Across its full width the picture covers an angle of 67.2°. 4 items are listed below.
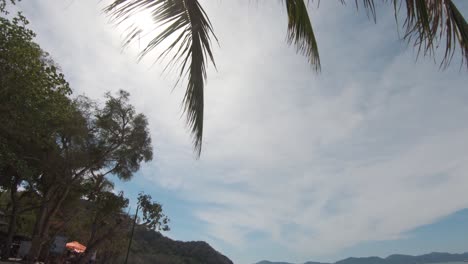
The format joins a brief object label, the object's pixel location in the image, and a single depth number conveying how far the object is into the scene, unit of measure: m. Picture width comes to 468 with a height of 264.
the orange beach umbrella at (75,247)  26.33
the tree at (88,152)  19.48
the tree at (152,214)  24.70
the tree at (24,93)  10.83
